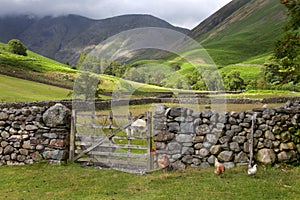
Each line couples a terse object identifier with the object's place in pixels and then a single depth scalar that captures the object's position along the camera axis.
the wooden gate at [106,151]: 12.46
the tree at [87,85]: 35.25
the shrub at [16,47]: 134.36
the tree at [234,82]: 83.62
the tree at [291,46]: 16.42
